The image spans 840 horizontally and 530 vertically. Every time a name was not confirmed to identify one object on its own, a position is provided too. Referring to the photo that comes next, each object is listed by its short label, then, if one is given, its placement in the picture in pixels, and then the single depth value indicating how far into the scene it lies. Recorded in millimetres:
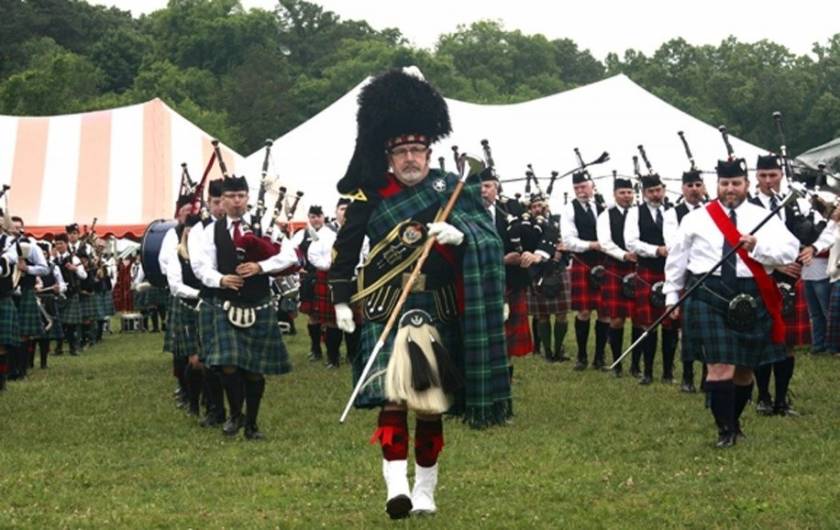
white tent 23781
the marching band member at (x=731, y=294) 7586
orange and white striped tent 24469
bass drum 11406
